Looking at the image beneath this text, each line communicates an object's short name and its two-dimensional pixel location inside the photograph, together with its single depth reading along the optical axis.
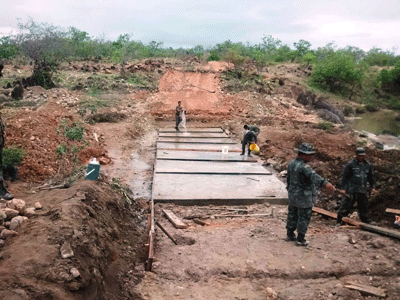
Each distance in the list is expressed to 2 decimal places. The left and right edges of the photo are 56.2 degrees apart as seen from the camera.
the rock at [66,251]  4.06
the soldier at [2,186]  5.84
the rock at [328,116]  22.42
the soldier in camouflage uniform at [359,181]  6.58
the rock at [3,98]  16.26
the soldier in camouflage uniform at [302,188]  5.64
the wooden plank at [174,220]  6.72
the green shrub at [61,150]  8.31
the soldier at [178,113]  16.28
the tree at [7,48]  27.62
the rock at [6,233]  4.42
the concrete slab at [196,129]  17.05
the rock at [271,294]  4.53
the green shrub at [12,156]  7.71
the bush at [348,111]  29.92
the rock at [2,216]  4.62
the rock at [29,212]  5.09
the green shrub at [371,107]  32.71
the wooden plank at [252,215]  7.52
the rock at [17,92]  17.22
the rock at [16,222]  4.67
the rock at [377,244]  5.84
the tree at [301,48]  54.38
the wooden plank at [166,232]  6.04
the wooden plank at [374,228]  6.10
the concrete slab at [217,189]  8.21
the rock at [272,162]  11.24
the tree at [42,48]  21.48
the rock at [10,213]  4.84
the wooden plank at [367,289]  4.59
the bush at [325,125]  18.23
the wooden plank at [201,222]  7.03
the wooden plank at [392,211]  6.82
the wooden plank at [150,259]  5.10
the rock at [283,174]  10.25
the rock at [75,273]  3.82
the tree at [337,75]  33.62
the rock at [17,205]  5.05
